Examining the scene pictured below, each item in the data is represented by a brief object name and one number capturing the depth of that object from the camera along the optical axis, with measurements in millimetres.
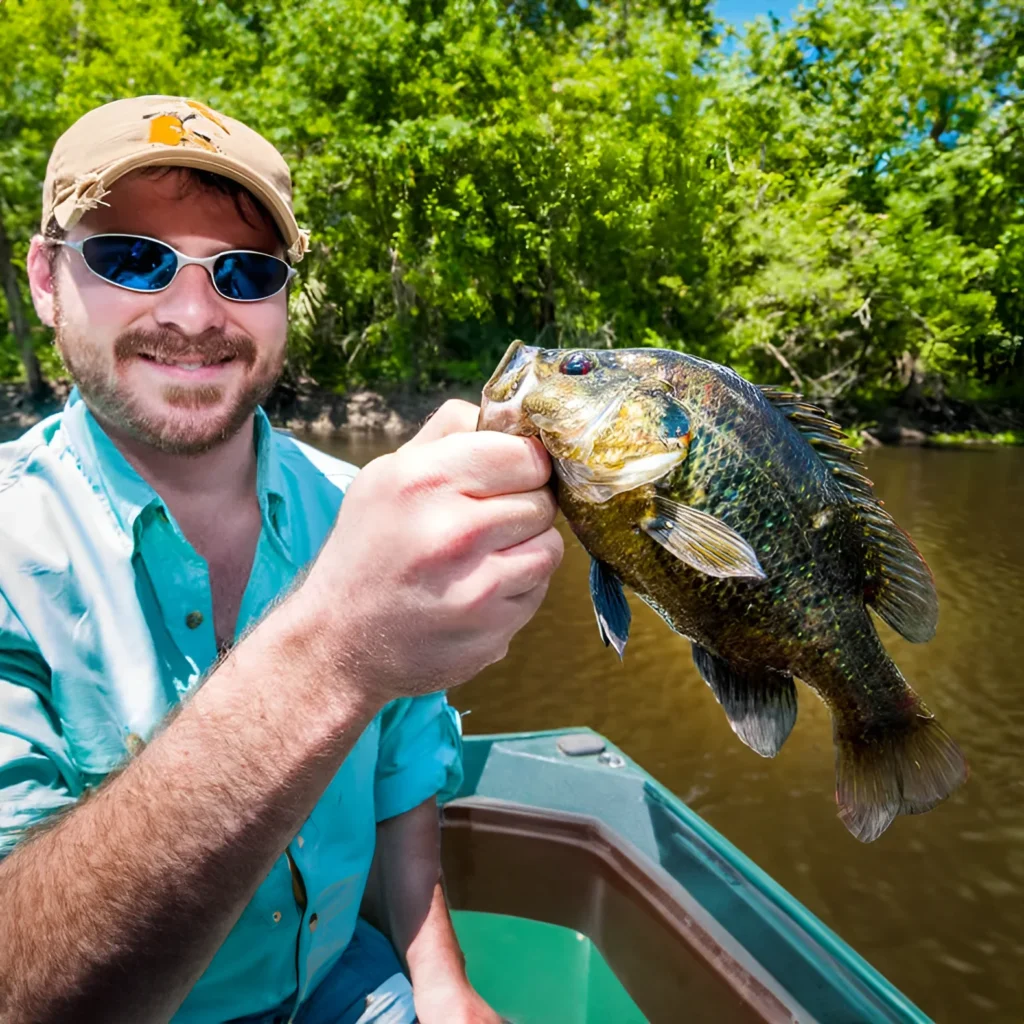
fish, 513
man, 455
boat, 756
